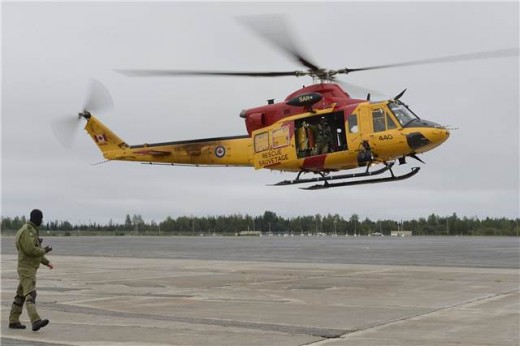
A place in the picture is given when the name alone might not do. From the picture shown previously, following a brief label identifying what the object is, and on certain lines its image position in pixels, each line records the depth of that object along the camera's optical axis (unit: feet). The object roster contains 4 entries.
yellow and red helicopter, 63.87
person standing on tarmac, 34.50
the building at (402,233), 439.35
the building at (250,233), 497.79
